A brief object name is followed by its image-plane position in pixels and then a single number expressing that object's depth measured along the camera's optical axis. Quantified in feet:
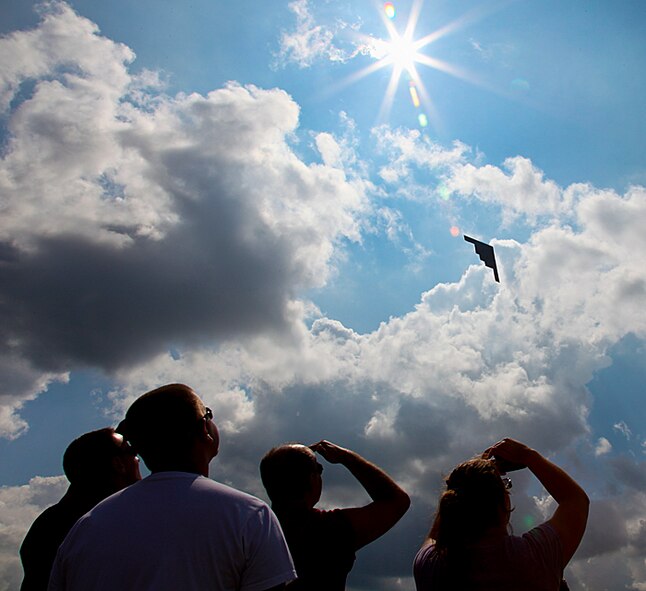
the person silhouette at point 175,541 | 8.46
